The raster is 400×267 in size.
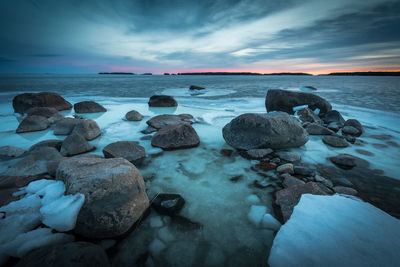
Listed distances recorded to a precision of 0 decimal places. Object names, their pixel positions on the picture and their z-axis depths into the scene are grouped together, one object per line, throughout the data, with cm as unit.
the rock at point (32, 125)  459
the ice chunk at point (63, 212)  156
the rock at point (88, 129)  394
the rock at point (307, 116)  595
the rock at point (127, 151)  297
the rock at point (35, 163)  243
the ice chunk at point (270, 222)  177
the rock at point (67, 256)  115
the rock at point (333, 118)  570
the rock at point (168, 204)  194
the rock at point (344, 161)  295
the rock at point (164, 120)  497
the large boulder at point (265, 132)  340
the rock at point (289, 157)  312
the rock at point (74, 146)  317
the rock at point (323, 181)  240
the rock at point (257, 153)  319
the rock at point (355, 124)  487
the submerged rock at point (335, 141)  377
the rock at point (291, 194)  186
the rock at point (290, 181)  233
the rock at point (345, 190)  219
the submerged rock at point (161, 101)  893
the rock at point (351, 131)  464
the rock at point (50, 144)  320
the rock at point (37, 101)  722
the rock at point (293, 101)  729
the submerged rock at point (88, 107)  732
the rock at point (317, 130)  452
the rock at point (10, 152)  303
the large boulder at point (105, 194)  158
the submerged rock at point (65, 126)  440
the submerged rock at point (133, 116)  588
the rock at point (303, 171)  264
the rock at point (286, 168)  270
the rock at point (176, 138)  349
